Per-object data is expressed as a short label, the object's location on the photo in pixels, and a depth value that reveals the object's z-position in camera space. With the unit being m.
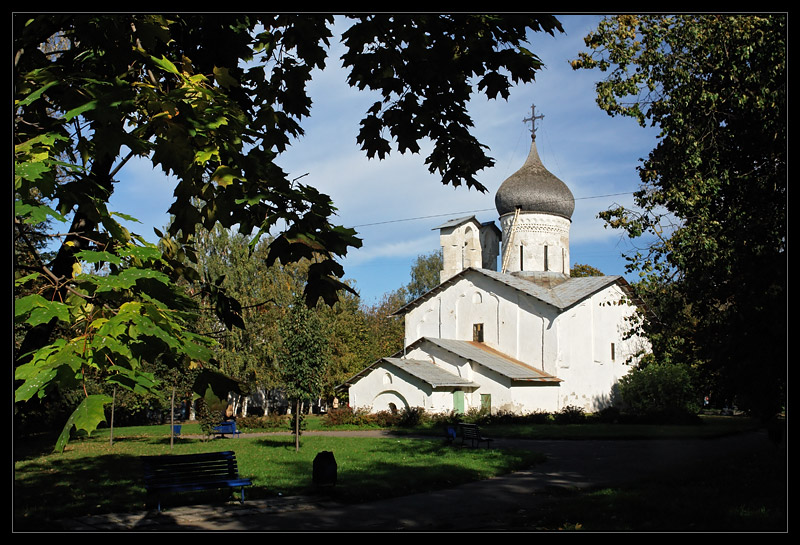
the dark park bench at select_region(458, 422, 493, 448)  21.41
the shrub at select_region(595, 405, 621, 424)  34.62
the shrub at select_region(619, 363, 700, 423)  34.97
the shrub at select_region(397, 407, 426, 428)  34.31
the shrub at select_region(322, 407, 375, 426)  35.41
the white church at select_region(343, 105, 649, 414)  37.41
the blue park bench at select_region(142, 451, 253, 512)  10.39
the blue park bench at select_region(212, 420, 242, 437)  27.30
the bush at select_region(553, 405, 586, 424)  35.06
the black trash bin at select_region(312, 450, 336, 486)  11.85
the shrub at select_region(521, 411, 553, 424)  35.00
